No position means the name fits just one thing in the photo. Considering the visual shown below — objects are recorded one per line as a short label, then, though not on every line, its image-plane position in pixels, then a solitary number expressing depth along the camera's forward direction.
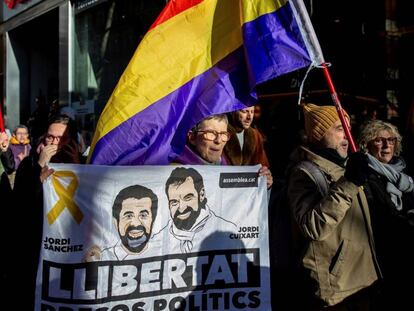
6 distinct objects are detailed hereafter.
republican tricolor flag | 3.27
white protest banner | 2.78
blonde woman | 3.23
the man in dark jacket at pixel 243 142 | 4.02
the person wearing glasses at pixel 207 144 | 3.19
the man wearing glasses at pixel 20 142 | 7.87
